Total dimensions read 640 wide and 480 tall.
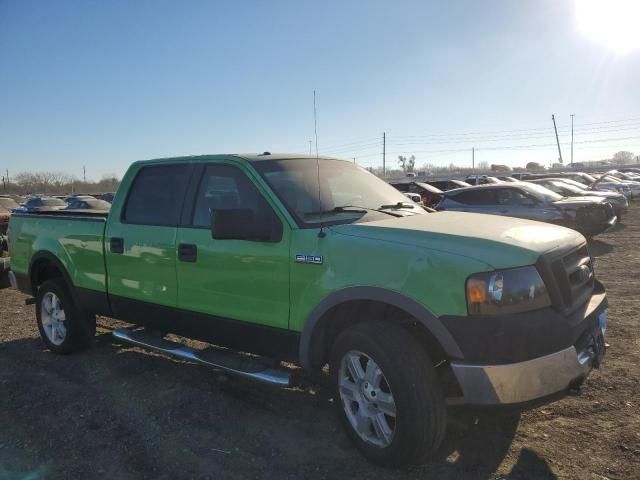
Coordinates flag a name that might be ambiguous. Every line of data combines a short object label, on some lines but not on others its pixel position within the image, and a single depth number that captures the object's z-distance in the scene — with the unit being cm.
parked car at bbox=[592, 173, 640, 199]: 2552
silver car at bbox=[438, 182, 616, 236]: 1222
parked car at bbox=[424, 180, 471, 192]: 2545
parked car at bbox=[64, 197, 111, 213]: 1950
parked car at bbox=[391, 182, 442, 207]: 1858
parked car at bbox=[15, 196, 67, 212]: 2327
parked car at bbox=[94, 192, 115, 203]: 3403
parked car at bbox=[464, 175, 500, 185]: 2687
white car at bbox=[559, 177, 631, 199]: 2450
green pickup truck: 281
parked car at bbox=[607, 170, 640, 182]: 3524
